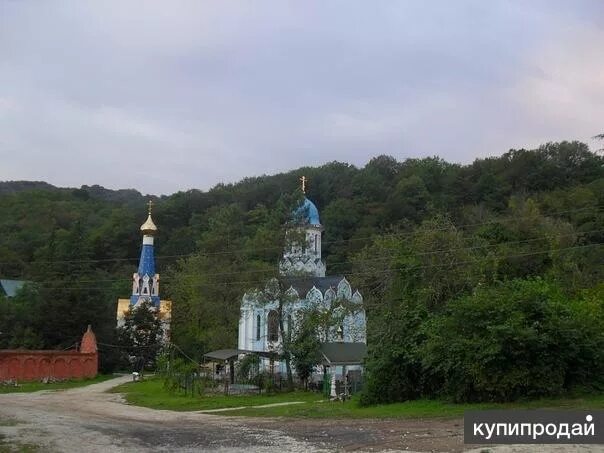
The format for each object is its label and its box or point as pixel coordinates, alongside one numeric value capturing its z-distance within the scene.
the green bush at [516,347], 20.30
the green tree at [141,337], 56.53
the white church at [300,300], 37.59
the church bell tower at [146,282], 69.75
